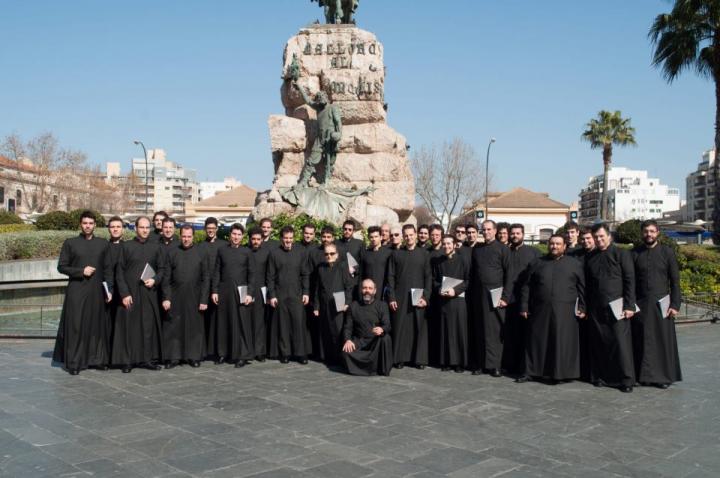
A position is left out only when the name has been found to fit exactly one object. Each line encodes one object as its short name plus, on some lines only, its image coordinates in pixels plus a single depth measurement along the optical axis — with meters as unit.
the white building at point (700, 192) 85.64
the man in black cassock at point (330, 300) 8.12
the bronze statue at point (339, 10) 15.82
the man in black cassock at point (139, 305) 7.73
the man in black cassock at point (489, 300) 7.60
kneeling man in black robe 7.49
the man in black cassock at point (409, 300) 7.99
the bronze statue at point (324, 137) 14.47
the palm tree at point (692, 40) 19.94
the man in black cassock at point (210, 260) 8.28
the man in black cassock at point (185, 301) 7.95
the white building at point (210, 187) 159.62
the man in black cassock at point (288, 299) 8.27
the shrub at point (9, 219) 25.62
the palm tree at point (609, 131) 38.72
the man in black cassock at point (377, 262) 8.26
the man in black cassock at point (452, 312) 7.79
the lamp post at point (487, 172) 38.11
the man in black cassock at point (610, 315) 6.84
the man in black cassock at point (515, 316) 7.62
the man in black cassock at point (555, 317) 7.04
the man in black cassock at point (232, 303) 8.16
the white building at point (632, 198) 120.64
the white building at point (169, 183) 129.40
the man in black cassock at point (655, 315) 6.94
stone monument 15.23
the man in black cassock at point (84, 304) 7.58
